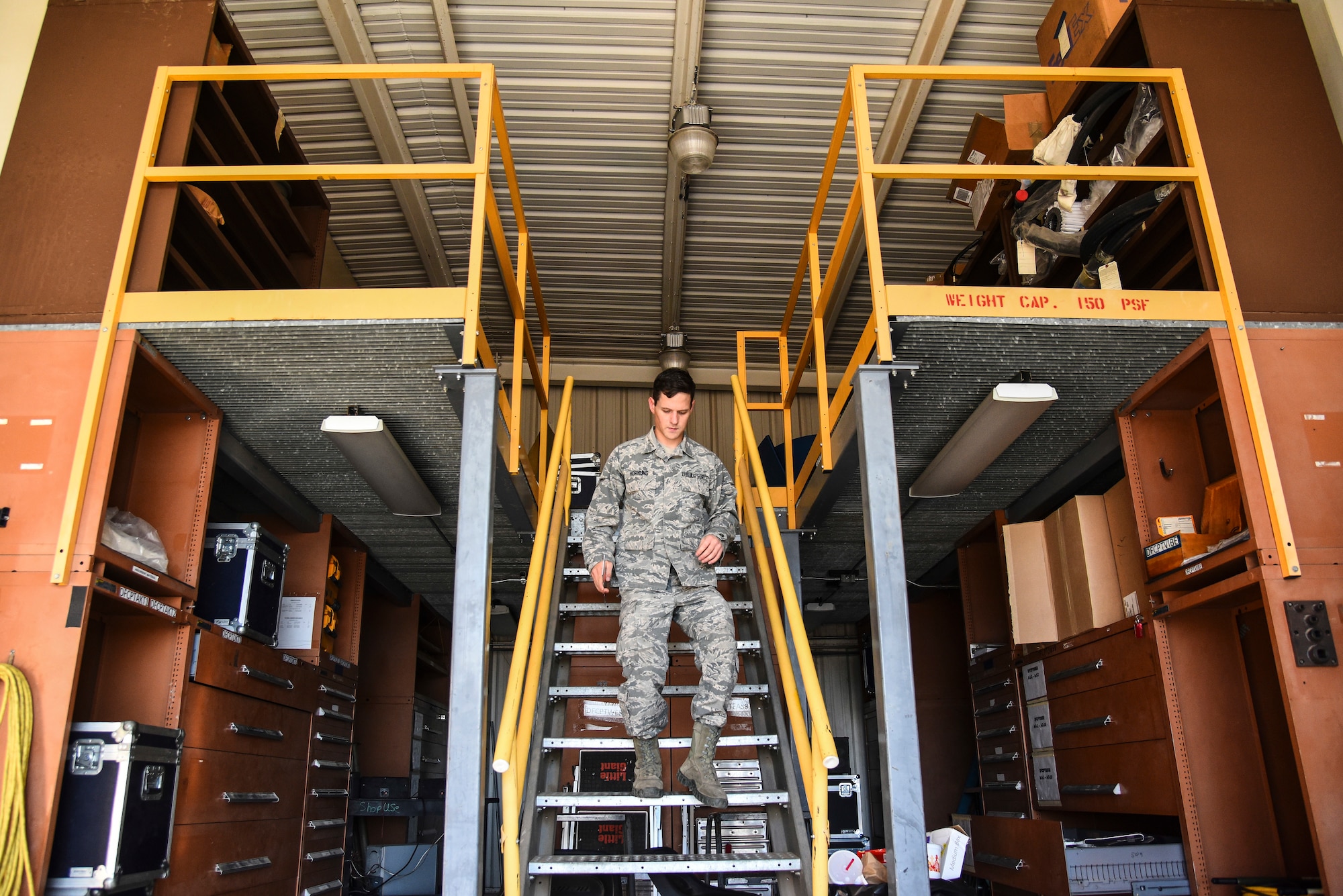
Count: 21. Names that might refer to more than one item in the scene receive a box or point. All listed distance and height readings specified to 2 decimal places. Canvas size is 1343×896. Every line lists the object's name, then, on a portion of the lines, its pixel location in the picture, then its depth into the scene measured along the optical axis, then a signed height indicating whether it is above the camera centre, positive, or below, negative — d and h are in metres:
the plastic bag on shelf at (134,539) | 3.53 +0.87
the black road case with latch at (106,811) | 3.11 -0.13
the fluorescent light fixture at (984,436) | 3.93 +1.49
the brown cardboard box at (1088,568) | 4.67 +0.92
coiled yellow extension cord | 2.85 -0.03
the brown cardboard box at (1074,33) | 4.50 +3.48
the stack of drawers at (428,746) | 7.67 +0.17
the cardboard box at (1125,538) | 4.51 +1.02
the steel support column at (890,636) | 2.81 +0.38
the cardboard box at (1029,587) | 5.34 +0.94
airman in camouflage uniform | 3.46 +0.79
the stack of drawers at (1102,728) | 4.11 +0.12
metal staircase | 2.90 +0.07
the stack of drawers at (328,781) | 5.43 -0.07
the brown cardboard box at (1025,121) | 4.97 +3.28
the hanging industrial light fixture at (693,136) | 6.21 +3.99
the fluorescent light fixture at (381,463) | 4.23 +1.51
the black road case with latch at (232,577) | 4.45 +0.89
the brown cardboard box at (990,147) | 5.04 +3.37
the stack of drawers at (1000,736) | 5.80 +0.12
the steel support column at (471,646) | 2.86 +0.38
